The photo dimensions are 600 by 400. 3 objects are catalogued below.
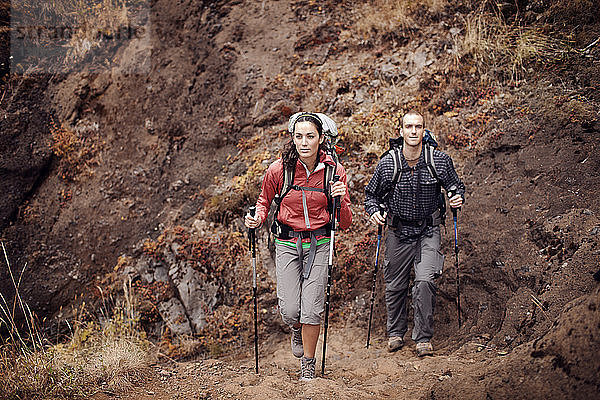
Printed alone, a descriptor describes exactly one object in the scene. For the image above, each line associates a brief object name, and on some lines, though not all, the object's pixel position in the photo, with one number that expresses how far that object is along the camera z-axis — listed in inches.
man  204.8
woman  183.0
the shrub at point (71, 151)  369.5
